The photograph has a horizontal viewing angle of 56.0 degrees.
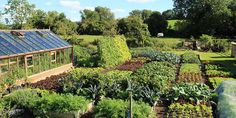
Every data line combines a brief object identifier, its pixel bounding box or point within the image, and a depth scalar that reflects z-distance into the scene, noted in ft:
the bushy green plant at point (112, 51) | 54.15
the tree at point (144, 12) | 178.00
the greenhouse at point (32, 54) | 39.23
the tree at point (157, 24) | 125.80
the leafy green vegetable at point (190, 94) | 29.83
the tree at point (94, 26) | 94.64
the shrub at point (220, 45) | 84.69
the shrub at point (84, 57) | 55.41
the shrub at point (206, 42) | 87.24
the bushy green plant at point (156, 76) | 31.87
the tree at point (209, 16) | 113.47
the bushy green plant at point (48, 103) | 25.83
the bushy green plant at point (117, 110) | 23.89
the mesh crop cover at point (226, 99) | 24.14
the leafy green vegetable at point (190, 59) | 58.40
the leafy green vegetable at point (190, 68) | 47.71
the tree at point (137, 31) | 86.91
